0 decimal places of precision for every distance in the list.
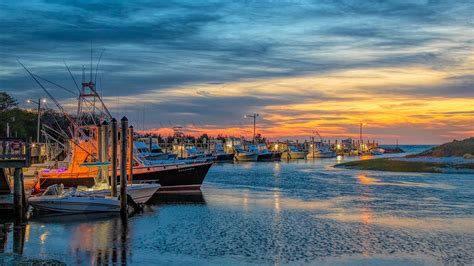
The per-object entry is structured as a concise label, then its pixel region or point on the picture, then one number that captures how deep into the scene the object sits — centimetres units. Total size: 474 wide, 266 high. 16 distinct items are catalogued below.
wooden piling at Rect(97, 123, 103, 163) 4048
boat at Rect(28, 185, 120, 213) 3441
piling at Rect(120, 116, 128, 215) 3425
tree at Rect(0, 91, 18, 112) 11569
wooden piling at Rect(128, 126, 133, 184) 4234
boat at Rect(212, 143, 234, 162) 14875
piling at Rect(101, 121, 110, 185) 4041
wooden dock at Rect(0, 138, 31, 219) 3139
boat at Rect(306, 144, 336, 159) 19238
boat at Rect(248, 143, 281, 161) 16038
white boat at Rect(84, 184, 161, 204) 3859
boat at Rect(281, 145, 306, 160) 17788
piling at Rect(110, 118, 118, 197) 3469
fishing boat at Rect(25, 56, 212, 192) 4306
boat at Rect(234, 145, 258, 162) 15579
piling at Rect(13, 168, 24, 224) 3186
